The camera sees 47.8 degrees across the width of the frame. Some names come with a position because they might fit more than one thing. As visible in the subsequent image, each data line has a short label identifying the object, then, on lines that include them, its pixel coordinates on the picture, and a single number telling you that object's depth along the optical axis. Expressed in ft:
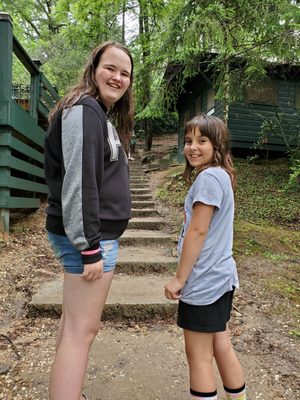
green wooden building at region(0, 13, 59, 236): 12.82
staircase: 9.50
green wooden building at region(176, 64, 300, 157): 39.45
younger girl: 4.88
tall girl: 4.35
